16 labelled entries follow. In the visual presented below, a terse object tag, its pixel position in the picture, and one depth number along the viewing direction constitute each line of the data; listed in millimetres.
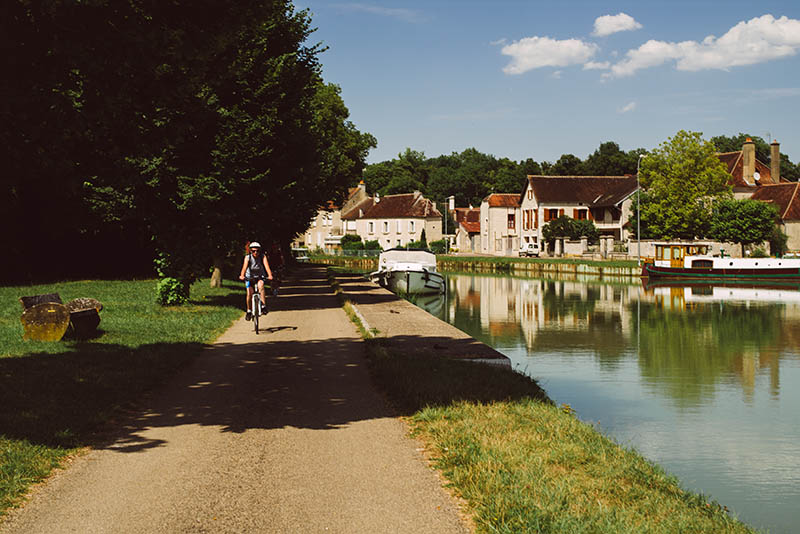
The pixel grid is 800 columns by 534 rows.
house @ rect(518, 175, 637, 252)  77125
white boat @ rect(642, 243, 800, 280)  48500
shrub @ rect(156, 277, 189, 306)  21234
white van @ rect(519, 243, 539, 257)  78562
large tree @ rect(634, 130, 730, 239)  57844
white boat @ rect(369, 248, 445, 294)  41906
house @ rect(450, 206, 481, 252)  103562
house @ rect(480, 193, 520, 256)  94375
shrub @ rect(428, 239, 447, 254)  98938
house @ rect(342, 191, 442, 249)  102812
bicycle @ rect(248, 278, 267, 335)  17078
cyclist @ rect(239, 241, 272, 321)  17484
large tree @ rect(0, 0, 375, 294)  7965
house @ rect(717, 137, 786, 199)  72062
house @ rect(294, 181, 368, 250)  114750
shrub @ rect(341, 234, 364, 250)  101794
